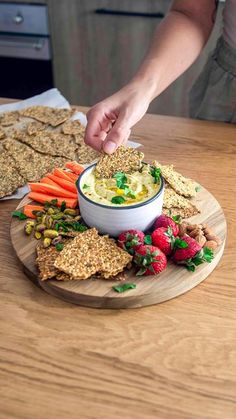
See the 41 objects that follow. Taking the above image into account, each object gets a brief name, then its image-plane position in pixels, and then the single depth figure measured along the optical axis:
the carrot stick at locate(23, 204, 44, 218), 1.06
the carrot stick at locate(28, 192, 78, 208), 1.06
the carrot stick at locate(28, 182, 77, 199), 1.09
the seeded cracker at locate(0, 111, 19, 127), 1.48
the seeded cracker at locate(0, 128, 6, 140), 1.43
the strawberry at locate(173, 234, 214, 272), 0.90
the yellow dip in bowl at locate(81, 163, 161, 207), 0.97
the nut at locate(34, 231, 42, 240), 0.99
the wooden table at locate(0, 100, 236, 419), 0.73
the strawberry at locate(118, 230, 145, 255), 0.91
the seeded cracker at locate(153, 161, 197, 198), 1.10
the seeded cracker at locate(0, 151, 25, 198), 1.20
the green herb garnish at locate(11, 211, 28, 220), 1.06
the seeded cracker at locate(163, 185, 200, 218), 1.05
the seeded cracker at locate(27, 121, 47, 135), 1.44
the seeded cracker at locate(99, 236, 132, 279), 0.88
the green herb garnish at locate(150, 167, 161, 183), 1.01
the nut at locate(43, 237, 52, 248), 0.95
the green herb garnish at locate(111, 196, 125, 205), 0.96
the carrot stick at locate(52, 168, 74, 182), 1.14
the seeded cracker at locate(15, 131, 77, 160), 1.35
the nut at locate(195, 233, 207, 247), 0.94
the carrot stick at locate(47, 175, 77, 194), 1.10
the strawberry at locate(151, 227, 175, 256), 0.91
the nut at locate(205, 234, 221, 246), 0.97
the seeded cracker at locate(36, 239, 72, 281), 0.90
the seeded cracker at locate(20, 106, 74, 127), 1.47
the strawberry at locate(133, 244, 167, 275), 0.89
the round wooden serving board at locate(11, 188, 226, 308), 0.87
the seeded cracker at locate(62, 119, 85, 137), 1.42
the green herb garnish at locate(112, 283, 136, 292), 0.87
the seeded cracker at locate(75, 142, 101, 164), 1.32
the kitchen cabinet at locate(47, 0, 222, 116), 2.48
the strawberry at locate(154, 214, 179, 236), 0.95
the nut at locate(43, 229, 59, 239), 0.97
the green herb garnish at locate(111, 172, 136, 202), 0.97
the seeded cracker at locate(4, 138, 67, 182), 1.28
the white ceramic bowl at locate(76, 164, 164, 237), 0.93
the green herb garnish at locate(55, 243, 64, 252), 0.93
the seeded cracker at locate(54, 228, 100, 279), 0.88
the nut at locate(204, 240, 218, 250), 0.95
